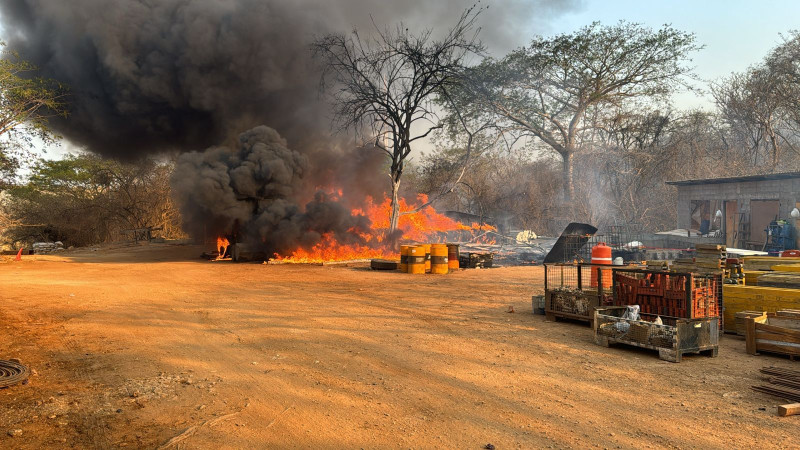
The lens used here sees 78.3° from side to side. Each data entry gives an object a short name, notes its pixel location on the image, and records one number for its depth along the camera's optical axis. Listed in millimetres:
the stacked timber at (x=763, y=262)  10594
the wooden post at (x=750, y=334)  6695
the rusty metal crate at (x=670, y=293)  7258
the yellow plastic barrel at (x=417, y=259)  17672
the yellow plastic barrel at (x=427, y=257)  18312
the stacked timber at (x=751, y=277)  9500
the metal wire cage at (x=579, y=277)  9158
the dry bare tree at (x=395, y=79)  23484
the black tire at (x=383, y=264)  18672
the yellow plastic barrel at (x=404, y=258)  17969
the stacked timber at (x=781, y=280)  8359
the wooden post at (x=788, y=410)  4471
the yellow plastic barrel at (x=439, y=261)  17797
